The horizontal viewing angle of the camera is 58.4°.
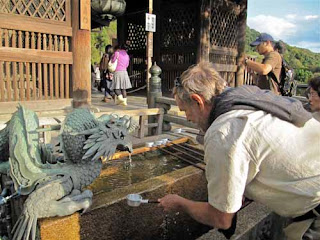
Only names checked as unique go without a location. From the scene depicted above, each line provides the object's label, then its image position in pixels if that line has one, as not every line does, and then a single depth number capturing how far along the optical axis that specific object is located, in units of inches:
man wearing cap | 158.7
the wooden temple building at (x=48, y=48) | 187.8
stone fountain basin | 70.9
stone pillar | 224.5
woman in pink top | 303.1
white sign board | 283.2
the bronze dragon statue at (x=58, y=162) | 68.0
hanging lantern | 287.0
